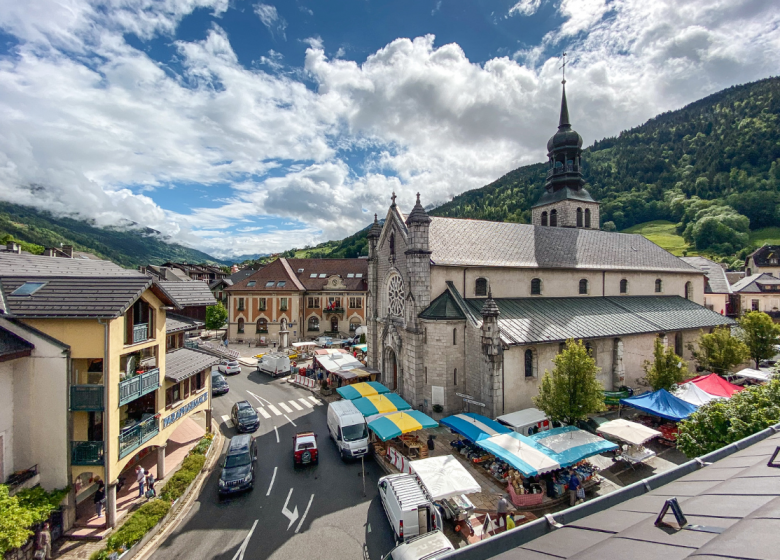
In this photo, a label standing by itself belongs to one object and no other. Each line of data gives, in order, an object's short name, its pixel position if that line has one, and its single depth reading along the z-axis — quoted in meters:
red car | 19.61
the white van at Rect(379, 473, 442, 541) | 13.45
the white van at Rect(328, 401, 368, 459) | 20.31
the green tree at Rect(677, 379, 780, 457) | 11.73
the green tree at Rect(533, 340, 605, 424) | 18.64
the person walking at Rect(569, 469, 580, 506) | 15.89
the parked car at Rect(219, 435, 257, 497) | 16.91
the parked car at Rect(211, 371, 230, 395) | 32.56
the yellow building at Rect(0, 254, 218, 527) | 14.17
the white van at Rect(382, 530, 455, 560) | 11.38
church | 24.31
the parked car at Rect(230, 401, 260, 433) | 24.28
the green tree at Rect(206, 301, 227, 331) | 58.28
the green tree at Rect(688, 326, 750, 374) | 27.25
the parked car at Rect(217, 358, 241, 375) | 39.06
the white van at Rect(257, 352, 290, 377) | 38.44
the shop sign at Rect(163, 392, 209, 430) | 18.58
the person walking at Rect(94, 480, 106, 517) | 15.68
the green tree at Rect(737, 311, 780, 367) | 31.19
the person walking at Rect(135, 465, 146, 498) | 16.98
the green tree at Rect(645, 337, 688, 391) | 23.48
